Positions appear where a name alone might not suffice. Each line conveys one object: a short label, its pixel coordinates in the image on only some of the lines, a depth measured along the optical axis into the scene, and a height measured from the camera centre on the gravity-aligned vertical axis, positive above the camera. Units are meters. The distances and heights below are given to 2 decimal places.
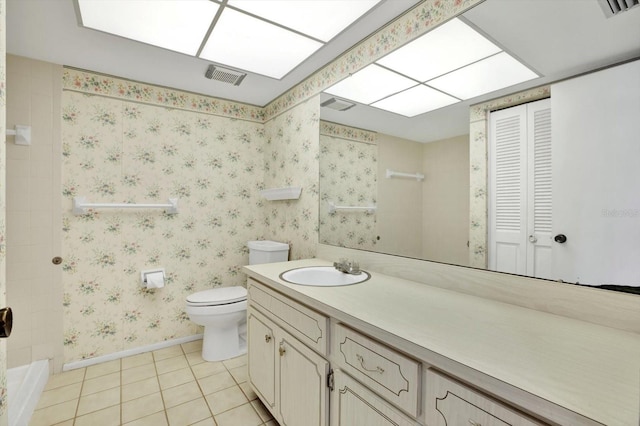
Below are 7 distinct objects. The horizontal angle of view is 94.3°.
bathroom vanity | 0.60 -0.36
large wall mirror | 0.93 +0.29
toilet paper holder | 2.37 -0.53
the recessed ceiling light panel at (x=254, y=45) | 1.60 +0.99
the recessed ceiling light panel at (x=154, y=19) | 1.45 +0.99
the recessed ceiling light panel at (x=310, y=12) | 1.42 +0.99
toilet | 2.18 -0.76
